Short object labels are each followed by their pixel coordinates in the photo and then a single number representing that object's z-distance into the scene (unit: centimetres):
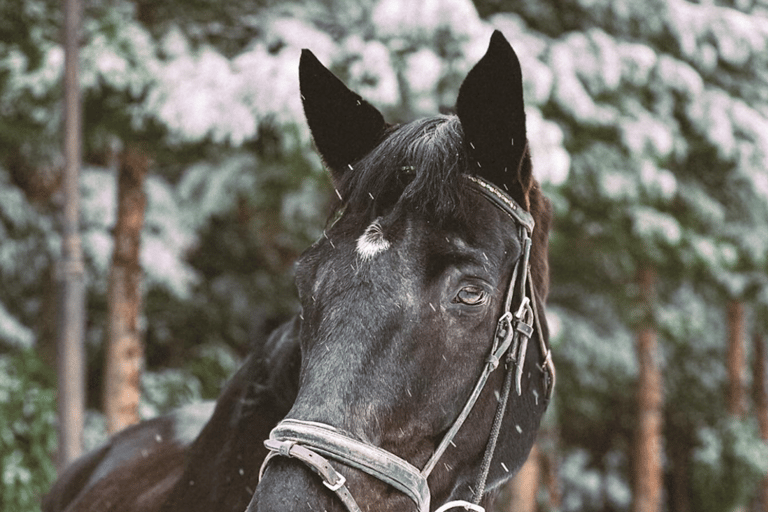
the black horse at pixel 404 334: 174
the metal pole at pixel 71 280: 570
